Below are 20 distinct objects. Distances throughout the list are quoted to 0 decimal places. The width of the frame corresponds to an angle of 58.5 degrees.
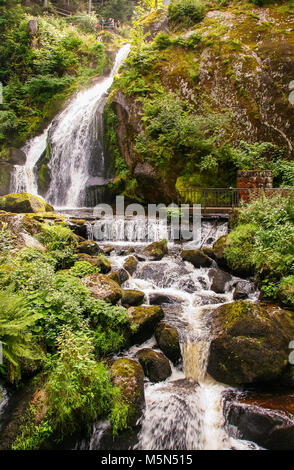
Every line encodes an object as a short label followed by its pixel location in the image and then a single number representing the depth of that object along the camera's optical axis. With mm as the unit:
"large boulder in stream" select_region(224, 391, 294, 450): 3488
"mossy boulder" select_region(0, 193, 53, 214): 10141
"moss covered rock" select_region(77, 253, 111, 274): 6785
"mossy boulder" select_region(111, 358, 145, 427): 3693
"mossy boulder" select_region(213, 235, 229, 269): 7785
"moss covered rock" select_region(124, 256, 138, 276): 7602
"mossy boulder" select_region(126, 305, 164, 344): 4934
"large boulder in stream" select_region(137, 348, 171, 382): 4449
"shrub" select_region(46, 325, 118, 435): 3236
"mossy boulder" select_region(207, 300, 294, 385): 4230
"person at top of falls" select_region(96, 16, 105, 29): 27691
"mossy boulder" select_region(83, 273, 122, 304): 5184
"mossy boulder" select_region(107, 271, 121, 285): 6480
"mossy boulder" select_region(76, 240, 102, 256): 7762
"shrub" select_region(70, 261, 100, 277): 5793
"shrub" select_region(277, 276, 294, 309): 5164
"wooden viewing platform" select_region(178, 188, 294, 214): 10516
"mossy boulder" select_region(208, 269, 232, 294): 6902
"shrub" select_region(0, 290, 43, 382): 3246
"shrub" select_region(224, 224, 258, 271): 7234
